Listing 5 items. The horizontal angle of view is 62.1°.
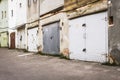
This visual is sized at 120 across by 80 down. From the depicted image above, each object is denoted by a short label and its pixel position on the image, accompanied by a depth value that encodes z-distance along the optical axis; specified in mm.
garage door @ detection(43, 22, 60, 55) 6240
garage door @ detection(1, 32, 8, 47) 11947
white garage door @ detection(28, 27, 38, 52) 7983
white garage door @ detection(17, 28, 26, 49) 9645
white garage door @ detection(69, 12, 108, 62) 4375
